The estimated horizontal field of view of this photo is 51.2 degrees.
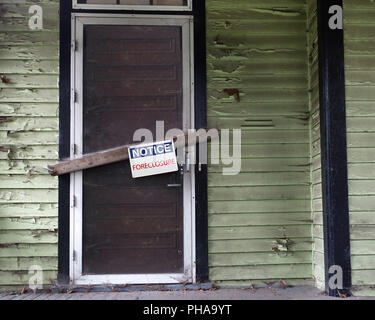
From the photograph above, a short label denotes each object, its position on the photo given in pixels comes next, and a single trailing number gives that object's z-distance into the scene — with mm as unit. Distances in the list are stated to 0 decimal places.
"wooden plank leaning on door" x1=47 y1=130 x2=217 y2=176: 3504
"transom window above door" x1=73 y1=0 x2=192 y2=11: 3648
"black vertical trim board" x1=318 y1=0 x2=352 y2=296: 3229
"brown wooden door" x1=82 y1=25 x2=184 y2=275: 3547
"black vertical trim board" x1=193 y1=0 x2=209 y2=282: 3541
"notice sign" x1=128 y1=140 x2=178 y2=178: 3566
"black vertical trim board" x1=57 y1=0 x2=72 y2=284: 3490
